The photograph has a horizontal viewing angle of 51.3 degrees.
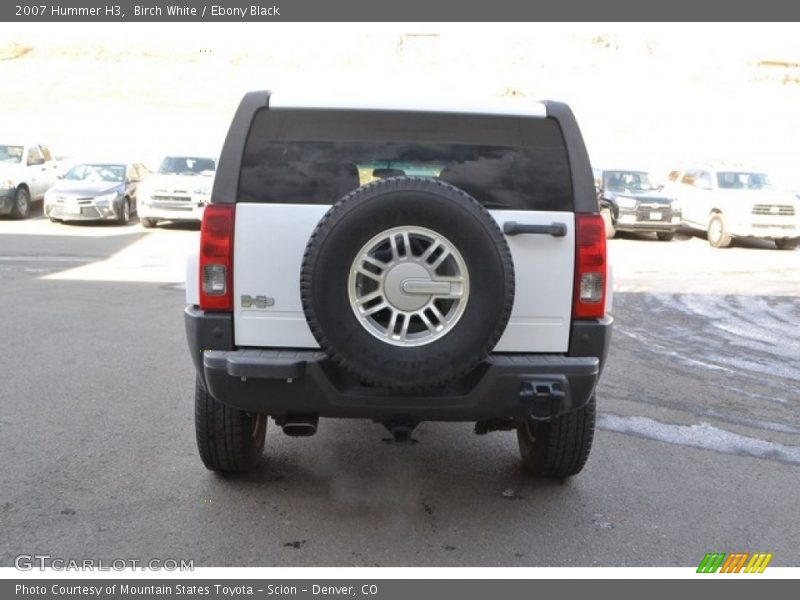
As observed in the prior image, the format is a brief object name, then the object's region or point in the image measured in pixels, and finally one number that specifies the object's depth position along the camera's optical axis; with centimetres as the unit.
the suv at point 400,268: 351
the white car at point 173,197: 1827
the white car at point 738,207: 1798
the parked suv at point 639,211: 1880
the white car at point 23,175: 1905
